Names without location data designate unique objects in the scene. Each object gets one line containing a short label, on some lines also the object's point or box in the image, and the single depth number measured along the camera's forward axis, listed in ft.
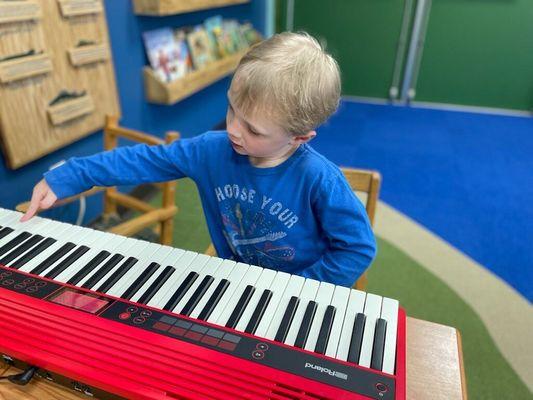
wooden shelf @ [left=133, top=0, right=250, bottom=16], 8.09
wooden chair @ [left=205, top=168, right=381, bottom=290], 4.34
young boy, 2.76
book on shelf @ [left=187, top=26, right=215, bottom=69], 10.59
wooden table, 2.30
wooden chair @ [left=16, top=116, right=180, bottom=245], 5.59
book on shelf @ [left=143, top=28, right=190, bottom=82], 9.01
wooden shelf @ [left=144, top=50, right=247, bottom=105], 9.02
